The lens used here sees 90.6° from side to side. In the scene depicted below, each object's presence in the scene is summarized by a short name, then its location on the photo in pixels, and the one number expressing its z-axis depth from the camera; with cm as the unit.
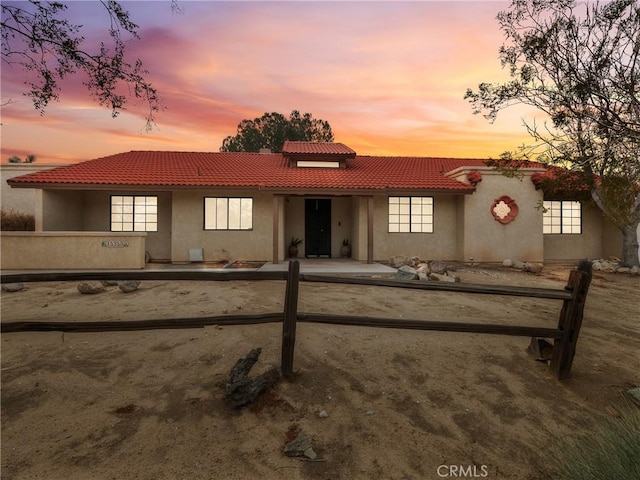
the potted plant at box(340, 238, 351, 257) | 1370
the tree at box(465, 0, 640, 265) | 721
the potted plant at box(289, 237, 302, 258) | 1328
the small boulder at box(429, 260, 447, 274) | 975
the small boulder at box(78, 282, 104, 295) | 714
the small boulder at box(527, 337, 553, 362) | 382
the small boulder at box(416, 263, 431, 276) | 898
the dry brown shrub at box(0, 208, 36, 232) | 1261
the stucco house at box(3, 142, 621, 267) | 1163
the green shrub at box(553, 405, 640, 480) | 167
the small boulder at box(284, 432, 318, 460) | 228
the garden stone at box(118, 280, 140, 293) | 731
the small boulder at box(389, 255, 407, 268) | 1119
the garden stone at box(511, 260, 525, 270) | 1152
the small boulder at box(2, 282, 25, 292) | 728
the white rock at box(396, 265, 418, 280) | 862
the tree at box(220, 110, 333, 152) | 3266
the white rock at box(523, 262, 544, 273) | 1064
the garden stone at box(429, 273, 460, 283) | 840
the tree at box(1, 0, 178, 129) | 397
